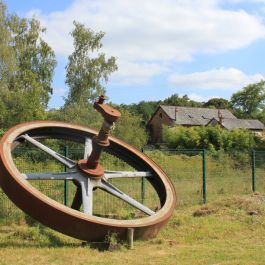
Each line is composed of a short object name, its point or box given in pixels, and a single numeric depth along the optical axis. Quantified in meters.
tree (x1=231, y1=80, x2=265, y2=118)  83.38
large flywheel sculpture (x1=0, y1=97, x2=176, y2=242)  6.85
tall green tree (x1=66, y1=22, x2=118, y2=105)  37.91
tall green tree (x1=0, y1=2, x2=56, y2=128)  29.72
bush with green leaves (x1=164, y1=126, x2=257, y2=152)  39.00
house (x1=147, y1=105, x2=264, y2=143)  63.78
